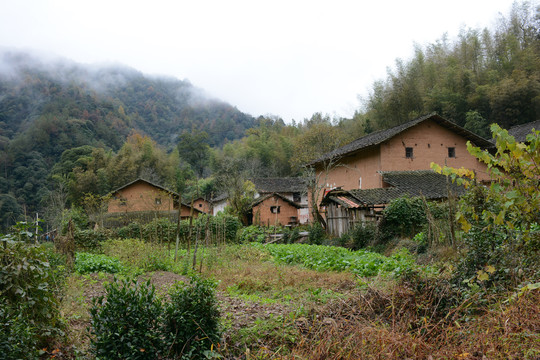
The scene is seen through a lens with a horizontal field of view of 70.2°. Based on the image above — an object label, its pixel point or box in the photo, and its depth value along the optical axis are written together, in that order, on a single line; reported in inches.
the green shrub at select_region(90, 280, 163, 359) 153.3
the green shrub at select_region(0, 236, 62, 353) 159.3
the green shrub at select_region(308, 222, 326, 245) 794.4
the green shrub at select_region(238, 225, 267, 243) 912.9
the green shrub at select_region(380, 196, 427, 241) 605.3
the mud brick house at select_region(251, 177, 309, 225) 1453.0
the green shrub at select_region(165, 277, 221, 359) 165.3
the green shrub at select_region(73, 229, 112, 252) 783.8
